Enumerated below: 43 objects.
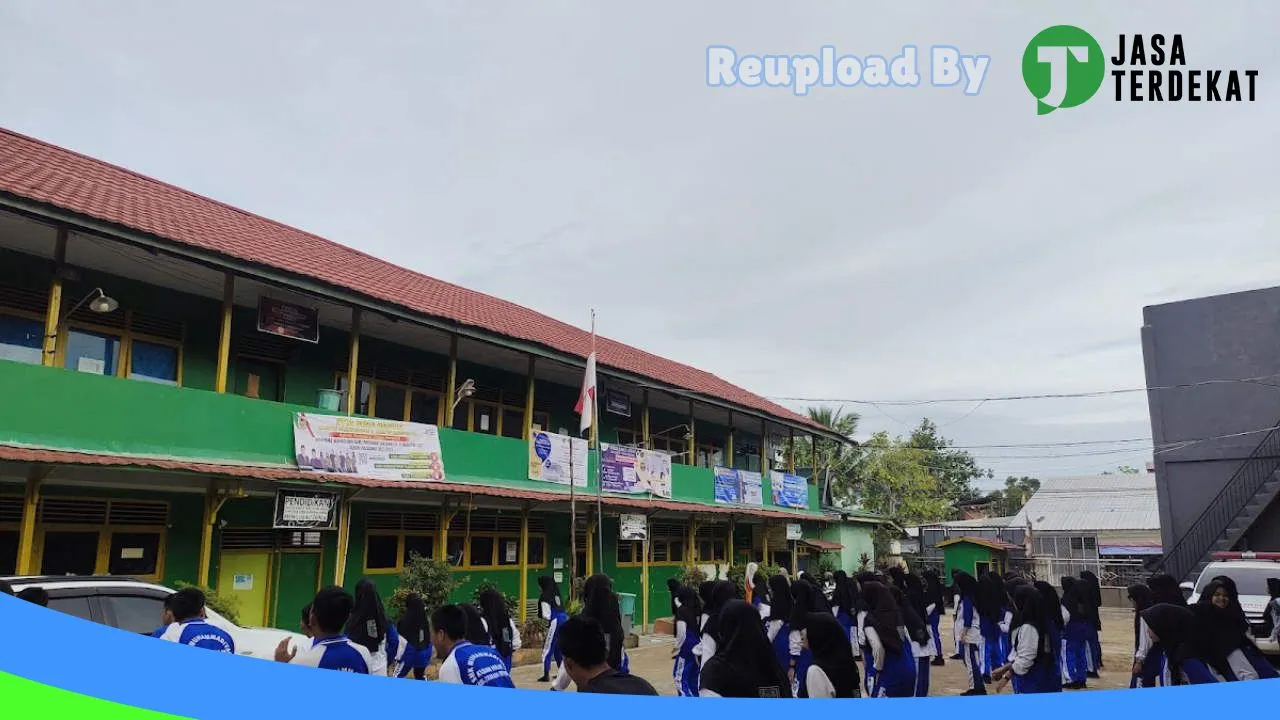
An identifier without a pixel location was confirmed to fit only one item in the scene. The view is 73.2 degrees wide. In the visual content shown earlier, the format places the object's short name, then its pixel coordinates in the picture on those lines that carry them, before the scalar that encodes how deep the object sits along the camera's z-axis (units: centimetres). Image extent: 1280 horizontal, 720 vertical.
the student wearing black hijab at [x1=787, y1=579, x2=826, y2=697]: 625
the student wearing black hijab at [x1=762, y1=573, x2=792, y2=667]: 782
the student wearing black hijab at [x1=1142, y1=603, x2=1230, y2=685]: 504
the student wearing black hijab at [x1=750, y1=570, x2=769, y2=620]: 1041
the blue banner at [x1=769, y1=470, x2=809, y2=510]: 2152
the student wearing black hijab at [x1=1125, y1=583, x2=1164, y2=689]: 605
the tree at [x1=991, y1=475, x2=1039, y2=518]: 6106
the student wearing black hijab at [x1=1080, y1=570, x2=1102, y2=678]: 1038
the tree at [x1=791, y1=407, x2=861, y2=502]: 3450
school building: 875
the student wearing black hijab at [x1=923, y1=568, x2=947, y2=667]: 1210
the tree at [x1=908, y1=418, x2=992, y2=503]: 4475
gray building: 1762
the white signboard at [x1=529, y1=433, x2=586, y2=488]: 1404
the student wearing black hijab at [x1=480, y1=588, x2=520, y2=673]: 741
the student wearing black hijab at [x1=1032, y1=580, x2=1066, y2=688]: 779
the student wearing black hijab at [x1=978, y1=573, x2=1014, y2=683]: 967
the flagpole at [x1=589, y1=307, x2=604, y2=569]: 1368
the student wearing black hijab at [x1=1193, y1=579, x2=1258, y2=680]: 511
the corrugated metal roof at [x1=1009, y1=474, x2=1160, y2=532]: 2945
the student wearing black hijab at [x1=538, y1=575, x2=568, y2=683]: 975
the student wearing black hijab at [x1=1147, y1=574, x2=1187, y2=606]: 816
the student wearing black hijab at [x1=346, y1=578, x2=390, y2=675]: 658
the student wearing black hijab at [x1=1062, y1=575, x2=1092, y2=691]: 1032
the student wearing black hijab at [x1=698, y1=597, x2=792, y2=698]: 419
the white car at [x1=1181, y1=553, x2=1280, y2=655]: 1155
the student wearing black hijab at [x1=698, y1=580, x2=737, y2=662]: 548
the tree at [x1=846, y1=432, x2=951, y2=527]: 3472
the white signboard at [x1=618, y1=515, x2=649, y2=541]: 1566
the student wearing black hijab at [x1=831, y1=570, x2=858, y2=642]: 1059
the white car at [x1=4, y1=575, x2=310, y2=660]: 570
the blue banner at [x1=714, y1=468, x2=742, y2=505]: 1884
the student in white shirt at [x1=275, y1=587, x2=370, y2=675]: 377
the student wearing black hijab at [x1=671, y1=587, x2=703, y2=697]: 803
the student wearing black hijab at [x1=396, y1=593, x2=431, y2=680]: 734
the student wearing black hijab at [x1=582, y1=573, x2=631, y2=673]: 708
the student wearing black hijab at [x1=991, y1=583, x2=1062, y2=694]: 659
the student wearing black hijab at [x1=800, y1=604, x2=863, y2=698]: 455
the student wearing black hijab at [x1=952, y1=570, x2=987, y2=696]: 977
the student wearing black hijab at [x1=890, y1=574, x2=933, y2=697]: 796
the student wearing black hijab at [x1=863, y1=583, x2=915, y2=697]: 616
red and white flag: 1338
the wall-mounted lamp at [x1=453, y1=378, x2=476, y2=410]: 1345
